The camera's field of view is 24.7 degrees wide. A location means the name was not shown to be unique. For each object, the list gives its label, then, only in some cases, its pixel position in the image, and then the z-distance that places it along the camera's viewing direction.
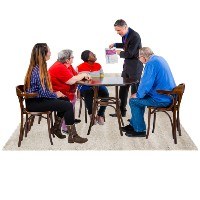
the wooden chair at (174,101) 6.31
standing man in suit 7.55
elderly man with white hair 6.38
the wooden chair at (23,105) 6.12
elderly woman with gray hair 6.61
